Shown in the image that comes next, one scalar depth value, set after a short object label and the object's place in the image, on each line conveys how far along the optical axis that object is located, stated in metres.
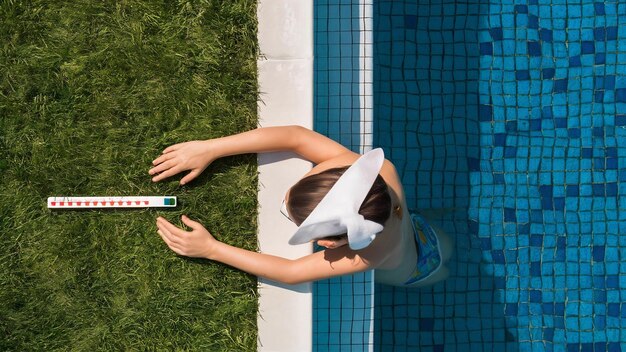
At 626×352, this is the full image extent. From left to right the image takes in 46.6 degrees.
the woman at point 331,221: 3.04
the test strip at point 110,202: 4.09
